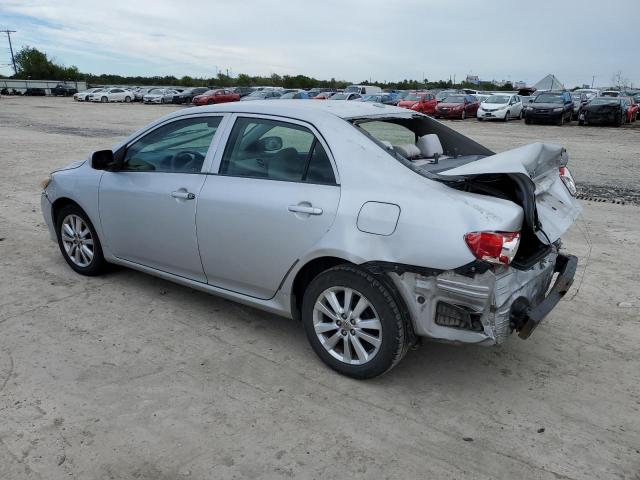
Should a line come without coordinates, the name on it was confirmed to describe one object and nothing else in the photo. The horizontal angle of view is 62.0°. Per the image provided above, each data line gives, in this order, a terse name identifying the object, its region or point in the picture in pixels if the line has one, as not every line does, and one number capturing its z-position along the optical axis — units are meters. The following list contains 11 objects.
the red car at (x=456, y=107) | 29.03
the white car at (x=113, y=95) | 49.06
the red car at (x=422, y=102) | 30.05
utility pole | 84.44
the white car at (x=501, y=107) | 27.53
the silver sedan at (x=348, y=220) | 2.89
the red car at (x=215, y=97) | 40.00
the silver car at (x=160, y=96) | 47.03
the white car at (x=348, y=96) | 32.97
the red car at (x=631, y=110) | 26.92
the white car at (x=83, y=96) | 49.62
